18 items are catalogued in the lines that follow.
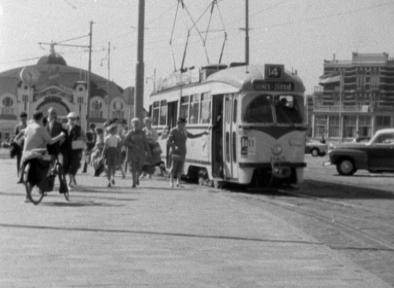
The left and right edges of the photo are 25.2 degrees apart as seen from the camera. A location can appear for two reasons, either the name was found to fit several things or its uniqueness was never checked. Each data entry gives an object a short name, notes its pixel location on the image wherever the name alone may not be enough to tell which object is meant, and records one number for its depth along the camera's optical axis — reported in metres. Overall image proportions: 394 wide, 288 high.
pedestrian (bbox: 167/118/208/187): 21.62
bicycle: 15.25
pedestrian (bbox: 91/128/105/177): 27.00
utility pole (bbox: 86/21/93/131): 74.81
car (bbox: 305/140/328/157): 77.94
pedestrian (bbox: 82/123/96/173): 32.04
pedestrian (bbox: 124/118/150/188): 21.52
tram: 20.92
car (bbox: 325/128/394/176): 32.16
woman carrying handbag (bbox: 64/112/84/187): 19.67
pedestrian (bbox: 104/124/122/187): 21.84
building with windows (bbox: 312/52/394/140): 115.75
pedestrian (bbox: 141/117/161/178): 25.44
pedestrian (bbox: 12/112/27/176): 19.27
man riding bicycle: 15.34
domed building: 128.12
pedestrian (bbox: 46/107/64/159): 19.30
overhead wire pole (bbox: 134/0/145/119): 27.58
